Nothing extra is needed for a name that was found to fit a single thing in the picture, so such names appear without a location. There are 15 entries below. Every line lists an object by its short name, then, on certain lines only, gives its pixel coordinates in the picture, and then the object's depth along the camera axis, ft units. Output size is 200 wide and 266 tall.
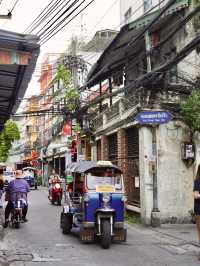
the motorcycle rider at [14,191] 48.01
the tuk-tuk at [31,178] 134.33
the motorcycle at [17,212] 47.01
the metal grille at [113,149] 69.77
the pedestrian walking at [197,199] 32.04
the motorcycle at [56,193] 77.46
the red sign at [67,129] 110.77
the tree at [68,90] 84.58
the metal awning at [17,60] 23.63
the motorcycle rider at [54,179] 79.92
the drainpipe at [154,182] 50.31
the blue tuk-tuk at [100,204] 37.93
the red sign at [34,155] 205.34
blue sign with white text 46.62
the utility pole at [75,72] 96.89
